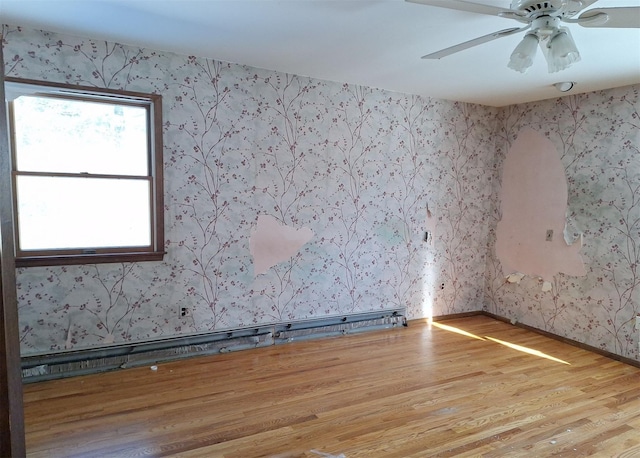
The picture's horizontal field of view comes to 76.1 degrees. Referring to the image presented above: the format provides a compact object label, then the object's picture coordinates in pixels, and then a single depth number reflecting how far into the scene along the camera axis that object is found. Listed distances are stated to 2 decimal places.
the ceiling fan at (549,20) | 1.62
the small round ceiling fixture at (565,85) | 3.38
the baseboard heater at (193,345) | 2.81
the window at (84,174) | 2.69
